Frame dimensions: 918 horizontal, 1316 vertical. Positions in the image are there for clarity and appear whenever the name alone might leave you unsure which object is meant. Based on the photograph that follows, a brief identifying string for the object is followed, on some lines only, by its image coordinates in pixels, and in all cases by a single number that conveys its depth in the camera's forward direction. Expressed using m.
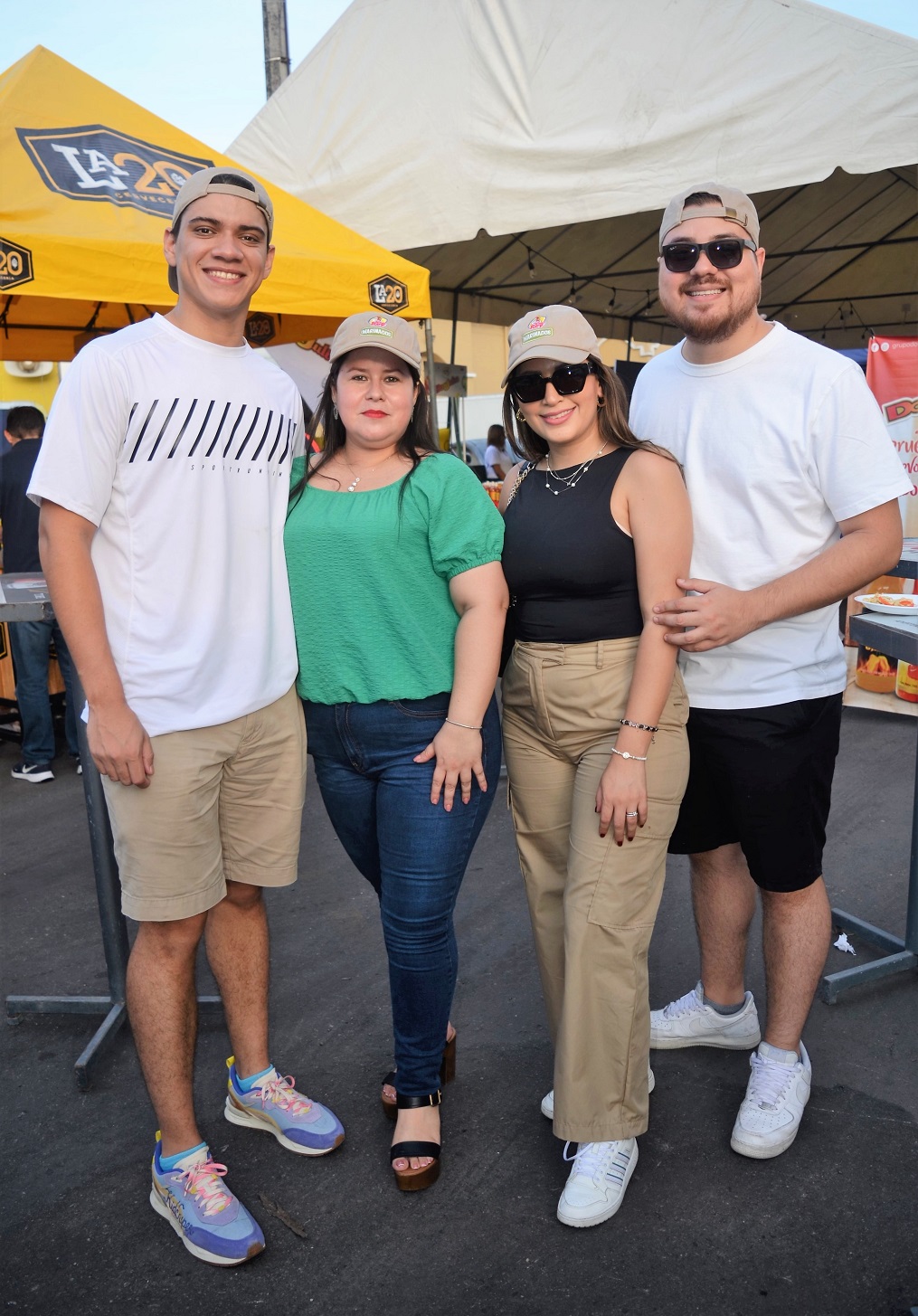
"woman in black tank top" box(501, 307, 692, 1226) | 1.95
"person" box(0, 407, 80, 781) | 5.43
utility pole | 9.51
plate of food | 2.58
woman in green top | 1.98
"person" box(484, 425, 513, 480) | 12.95
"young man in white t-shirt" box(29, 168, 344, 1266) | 1.84
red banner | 5.81
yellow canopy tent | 3.67
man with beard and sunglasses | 2.04
